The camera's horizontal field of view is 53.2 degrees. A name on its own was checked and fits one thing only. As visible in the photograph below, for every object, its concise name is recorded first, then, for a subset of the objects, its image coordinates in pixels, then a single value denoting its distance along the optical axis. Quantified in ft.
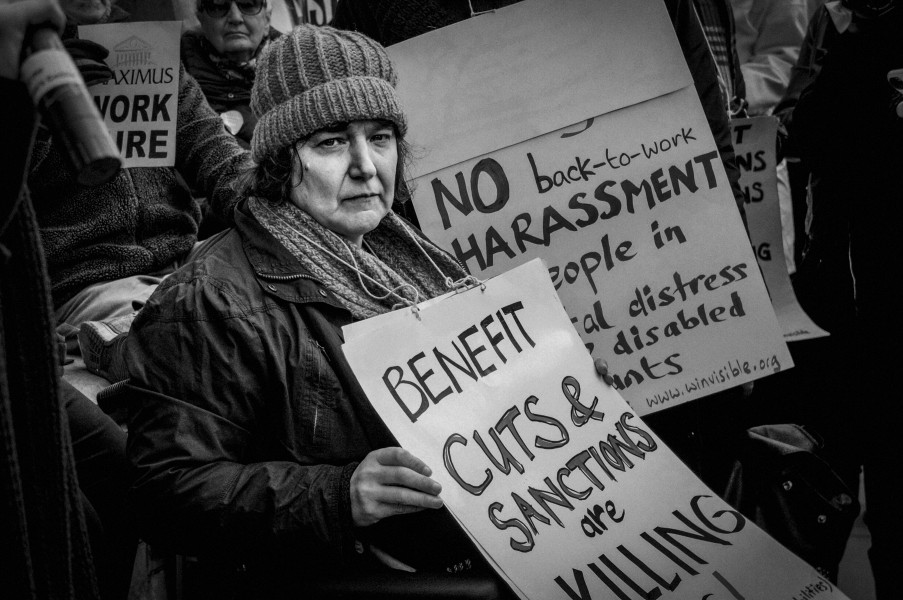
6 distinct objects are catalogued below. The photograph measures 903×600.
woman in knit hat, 5.50
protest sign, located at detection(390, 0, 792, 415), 8.23
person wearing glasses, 12.88
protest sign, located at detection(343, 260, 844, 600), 5.49
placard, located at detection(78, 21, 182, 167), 8.54
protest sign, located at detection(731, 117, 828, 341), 9.57
